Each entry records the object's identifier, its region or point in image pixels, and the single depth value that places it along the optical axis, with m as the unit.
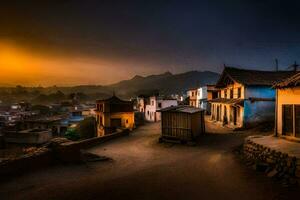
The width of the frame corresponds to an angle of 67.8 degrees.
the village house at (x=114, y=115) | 46.22
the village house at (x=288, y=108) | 13.88
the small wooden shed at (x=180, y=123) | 21.55
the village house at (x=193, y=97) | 54.22
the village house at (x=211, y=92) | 44.72
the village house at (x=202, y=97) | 49.26
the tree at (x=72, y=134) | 42.31
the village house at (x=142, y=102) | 62.15
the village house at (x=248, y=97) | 27.28
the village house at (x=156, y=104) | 55.59
